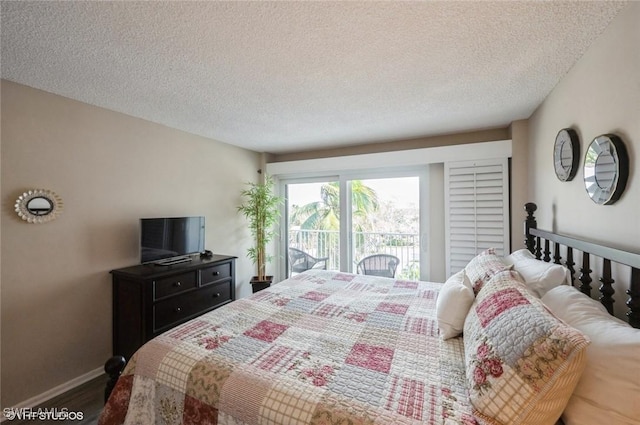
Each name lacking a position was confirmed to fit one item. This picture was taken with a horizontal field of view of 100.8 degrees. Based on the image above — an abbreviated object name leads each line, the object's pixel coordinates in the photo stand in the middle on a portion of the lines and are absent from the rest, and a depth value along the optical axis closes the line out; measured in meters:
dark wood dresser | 2.34
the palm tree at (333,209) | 4.12
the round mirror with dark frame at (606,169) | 1.19
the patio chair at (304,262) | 4.22
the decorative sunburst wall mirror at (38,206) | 1.98
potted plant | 3.84
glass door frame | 3.50
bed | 0.82
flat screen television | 2.59
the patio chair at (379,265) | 3.54
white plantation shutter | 2.97
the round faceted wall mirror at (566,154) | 1.66
